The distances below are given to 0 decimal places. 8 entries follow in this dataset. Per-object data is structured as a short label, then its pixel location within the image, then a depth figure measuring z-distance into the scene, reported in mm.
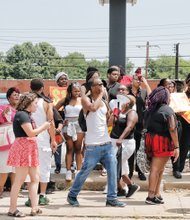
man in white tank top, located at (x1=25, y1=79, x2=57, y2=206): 7684
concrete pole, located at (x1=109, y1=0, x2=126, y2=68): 10953
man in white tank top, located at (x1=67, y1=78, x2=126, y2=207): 7406
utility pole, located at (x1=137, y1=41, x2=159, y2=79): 81562
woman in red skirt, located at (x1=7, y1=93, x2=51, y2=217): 6902
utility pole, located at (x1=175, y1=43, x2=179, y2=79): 66531
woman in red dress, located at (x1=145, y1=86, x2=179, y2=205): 7477
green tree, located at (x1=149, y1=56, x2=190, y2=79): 106712
